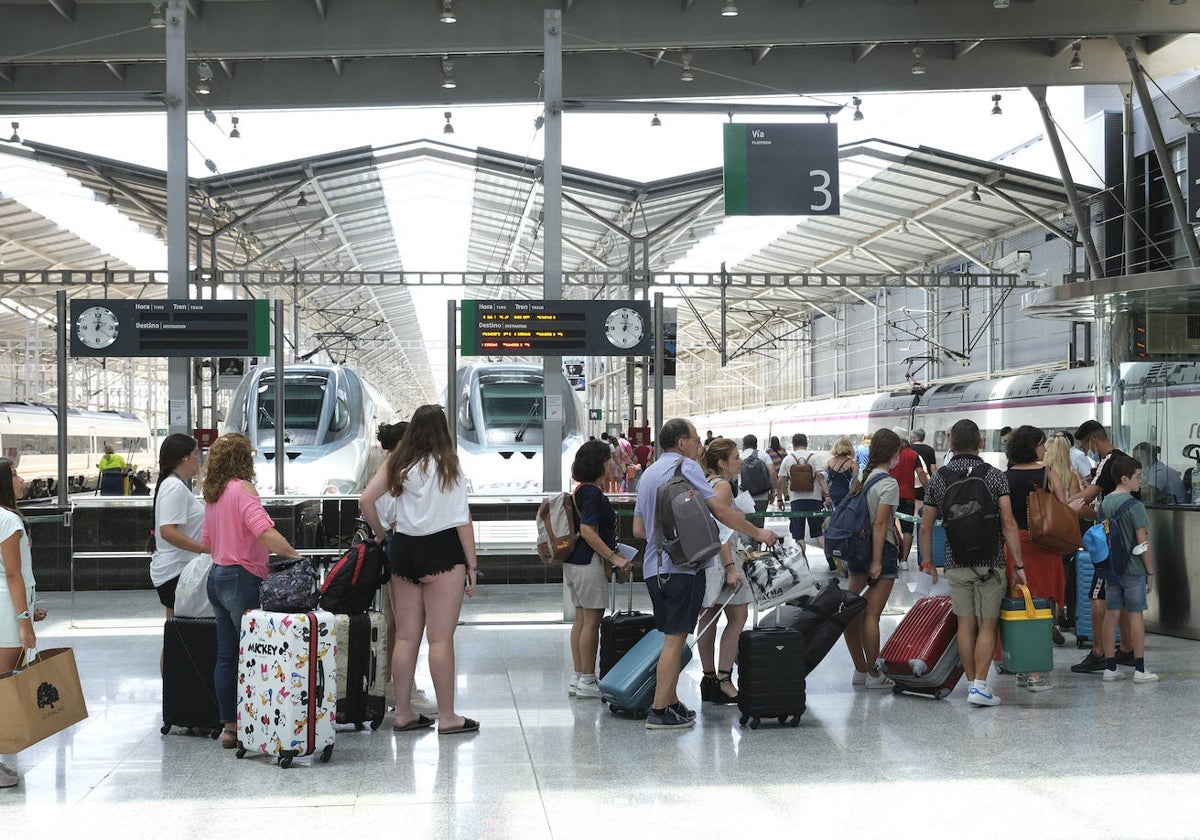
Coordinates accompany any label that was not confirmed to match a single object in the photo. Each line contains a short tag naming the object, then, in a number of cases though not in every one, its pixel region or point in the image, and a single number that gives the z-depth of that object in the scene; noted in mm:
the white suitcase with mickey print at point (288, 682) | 5801
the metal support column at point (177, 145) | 11484
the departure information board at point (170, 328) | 11633
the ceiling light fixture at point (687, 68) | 15086
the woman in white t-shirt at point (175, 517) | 6672
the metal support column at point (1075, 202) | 19781
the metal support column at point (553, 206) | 11586
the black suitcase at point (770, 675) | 6605
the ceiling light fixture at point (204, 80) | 13727
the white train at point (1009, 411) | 9719
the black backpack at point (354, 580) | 6422
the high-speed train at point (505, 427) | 16797
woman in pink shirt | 6184
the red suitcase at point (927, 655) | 7398
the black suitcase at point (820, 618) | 7152
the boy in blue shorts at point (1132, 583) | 7926
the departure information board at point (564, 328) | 11805
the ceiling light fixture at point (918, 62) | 15320
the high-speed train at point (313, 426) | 17484
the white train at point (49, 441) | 31083
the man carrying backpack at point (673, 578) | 6582
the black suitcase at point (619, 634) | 7465
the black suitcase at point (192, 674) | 6504
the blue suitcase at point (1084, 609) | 9070
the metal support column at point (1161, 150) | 15666
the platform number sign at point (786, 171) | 12672
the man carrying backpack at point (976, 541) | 7117
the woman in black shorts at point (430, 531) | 6312
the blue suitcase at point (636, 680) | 6867
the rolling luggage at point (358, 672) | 6508
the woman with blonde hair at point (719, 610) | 7082
